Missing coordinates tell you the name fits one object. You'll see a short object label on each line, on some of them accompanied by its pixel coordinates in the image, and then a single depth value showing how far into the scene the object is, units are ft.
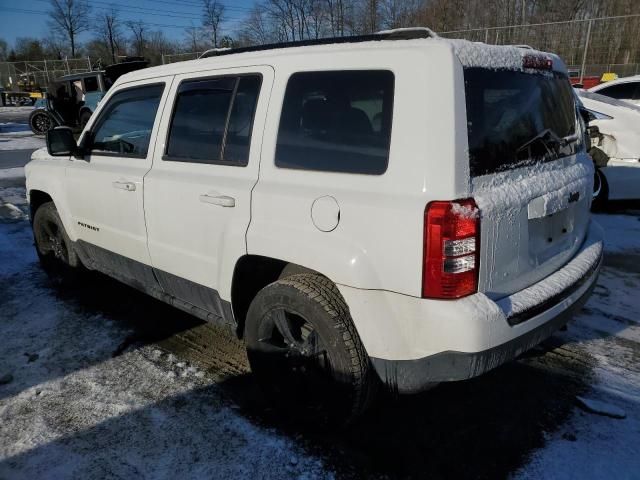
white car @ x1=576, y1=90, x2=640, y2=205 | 21.43
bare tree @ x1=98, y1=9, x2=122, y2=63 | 174.81
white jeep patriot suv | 6.79
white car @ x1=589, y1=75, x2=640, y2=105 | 28.63
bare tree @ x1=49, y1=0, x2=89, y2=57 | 174.60
